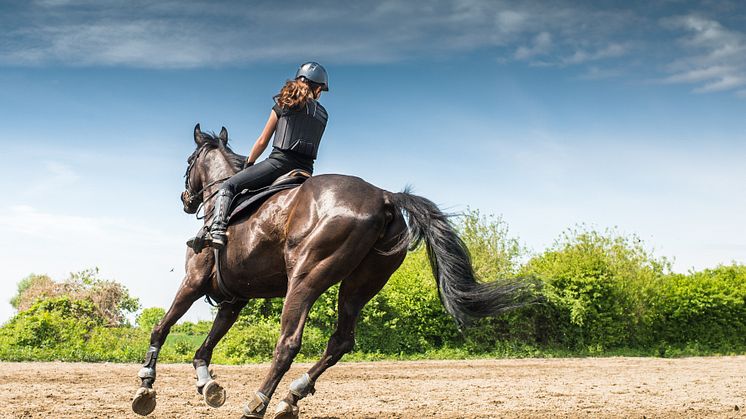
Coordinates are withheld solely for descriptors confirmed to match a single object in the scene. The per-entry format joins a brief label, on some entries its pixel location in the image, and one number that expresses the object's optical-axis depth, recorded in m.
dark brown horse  6.14
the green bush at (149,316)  25.21
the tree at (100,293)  20.92
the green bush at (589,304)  22.27
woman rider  6.72
